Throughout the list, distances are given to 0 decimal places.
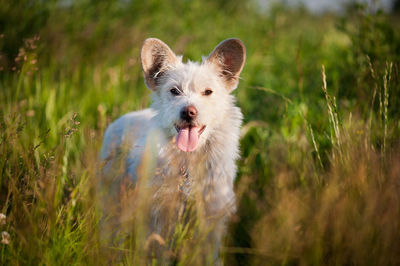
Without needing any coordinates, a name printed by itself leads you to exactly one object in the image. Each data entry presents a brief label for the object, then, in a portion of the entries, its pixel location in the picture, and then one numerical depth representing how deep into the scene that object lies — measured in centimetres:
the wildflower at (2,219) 135
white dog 148
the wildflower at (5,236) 133
